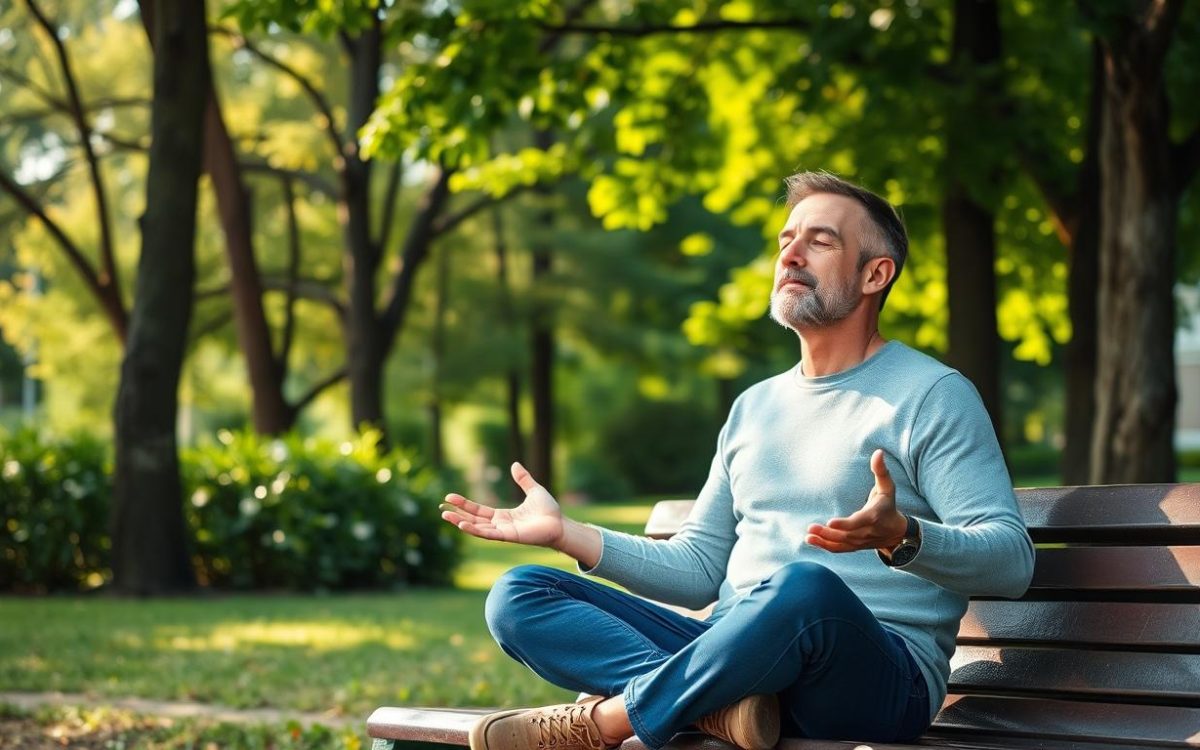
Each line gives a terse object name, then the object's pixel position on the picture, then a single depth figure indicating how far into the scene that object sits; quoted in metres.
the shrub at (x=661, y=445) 41.16
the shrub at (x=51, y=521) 14.01
